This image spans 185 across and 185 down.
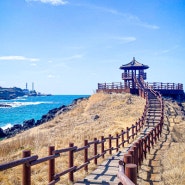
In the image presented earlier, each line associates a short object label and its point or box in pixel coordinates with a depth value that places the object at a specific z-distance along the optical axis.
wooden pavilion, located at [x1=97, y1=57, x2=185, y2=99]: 43.09
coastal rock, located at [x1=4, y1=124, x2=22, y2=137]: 37.09
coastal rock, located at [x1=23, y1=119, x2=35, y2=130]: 42.39
